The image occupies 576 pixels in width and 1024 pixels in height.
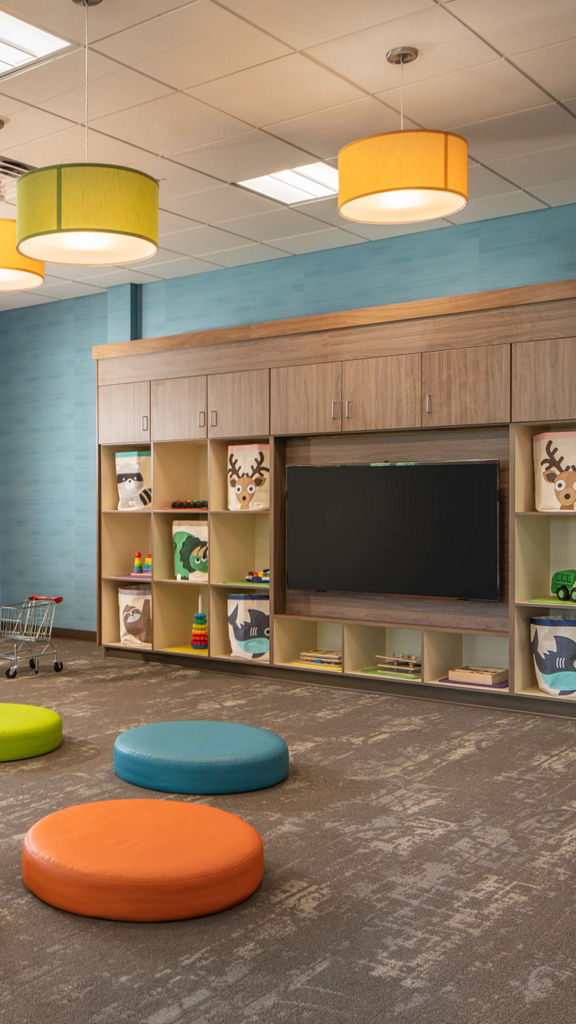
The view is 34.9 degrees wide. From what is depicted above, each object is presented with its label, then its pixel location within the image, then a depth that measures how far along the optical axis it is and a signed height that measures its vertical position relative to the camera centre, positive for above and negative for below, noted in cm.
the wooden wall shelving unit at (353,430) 570 +48
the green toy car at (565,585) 567 -56
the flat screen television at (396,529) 596 -22
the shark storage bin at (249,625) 690 -98
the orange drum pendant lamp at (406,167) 398 +146
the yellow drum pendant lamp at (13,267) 489 +126
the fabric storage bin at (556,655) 552 -97
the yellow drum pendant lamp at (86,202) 372 +122
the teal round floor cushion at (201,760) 400 -117
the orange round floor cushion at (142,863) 276 -114
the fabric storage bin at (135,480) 767 +14
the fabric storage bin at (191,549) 731 -42
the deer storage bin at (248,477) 696 +15
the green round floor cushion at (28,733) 451 -118
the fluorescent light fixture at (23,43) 409 +210
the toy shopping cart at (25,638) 709 -127
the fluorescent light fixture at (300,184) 582 +205
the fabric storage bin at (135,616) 760 -100
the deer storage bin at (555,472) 552 +15
